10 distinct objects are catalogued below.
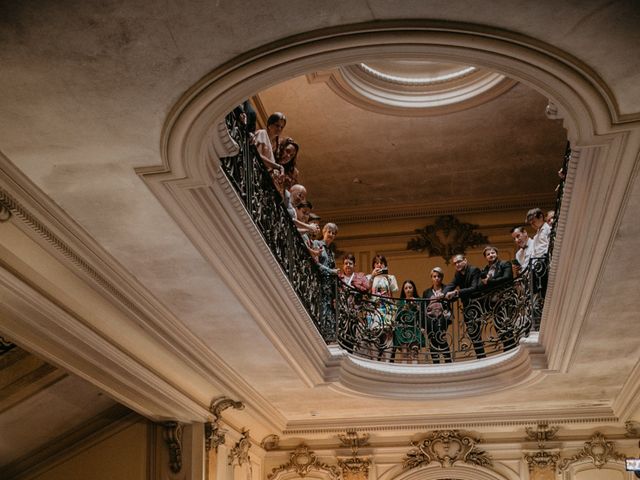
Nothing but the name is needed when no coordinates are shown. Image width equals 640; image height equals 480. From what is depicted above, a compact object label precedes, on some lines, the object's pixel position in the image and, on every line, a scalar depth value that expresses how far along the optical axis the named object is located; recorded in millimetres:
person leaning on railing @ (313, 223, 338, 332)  11195
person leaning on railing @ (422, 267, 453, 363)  12211
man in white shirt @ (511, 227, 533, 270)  11508
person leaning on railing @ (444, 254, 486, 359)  11938
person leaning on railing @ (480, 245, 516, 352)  11656
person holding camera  12164
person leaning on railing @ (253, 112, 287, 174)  8586
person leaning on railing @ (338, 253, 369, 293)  12547
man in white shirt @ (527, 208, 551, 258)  10820
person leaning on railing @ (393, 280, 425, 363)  12234
